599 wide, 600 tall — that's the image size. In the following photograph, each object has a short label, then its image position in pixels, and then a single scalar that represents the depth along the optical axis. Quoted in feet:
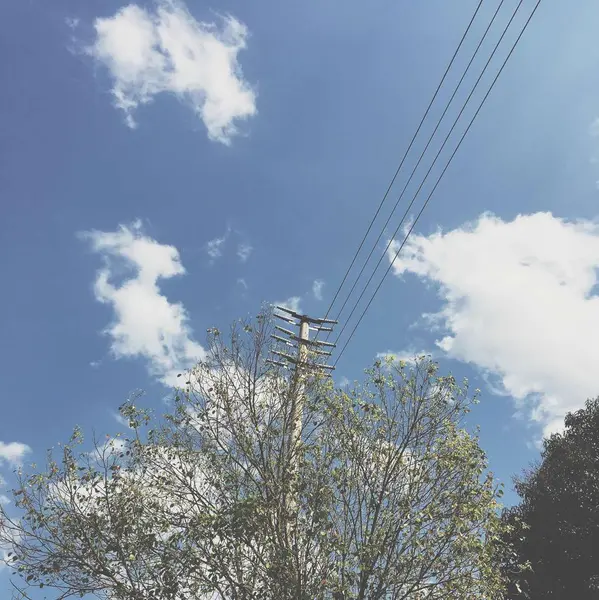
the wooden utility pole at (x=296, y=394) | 32.37
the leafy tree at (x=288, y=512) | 29.22
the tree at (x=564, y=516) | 56.80
